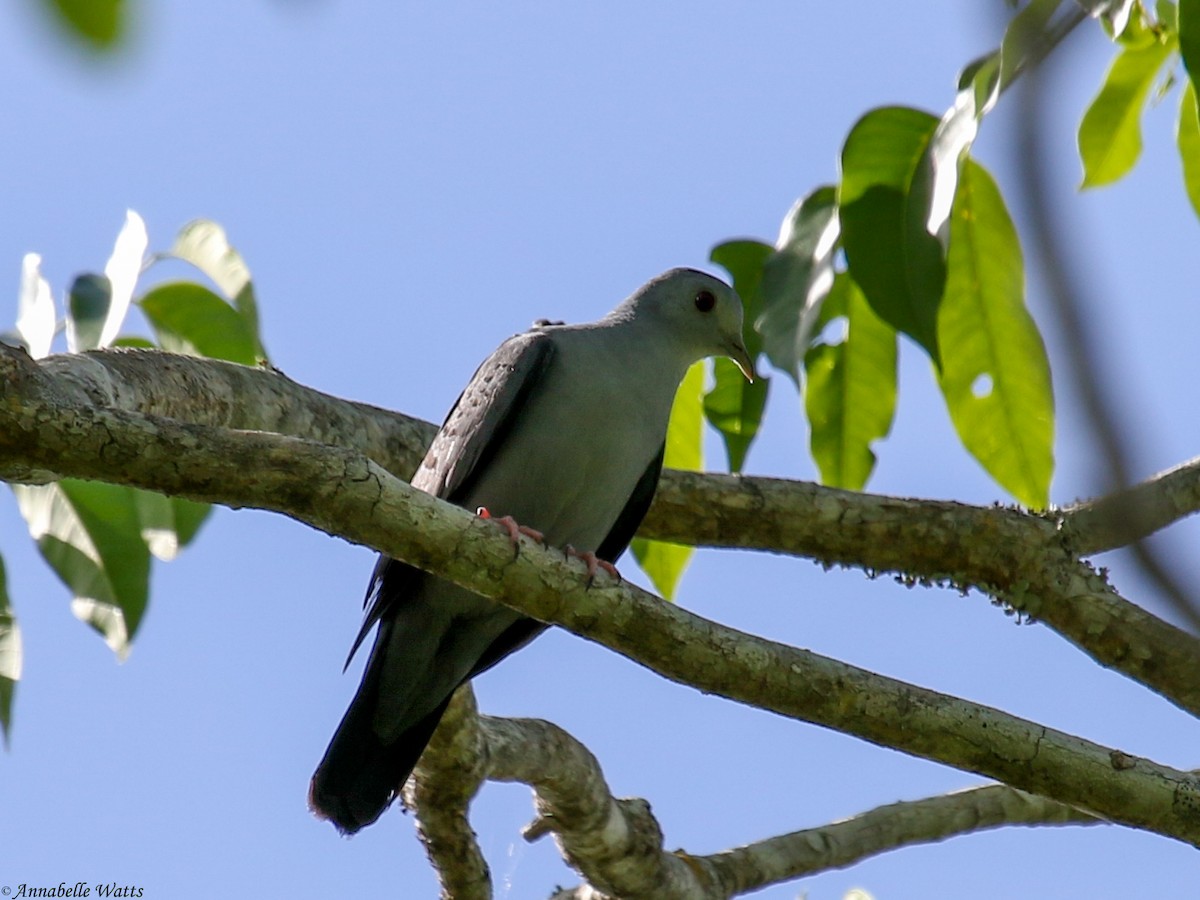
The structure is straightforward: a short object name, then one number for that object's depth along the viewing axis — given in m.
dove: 9.04
